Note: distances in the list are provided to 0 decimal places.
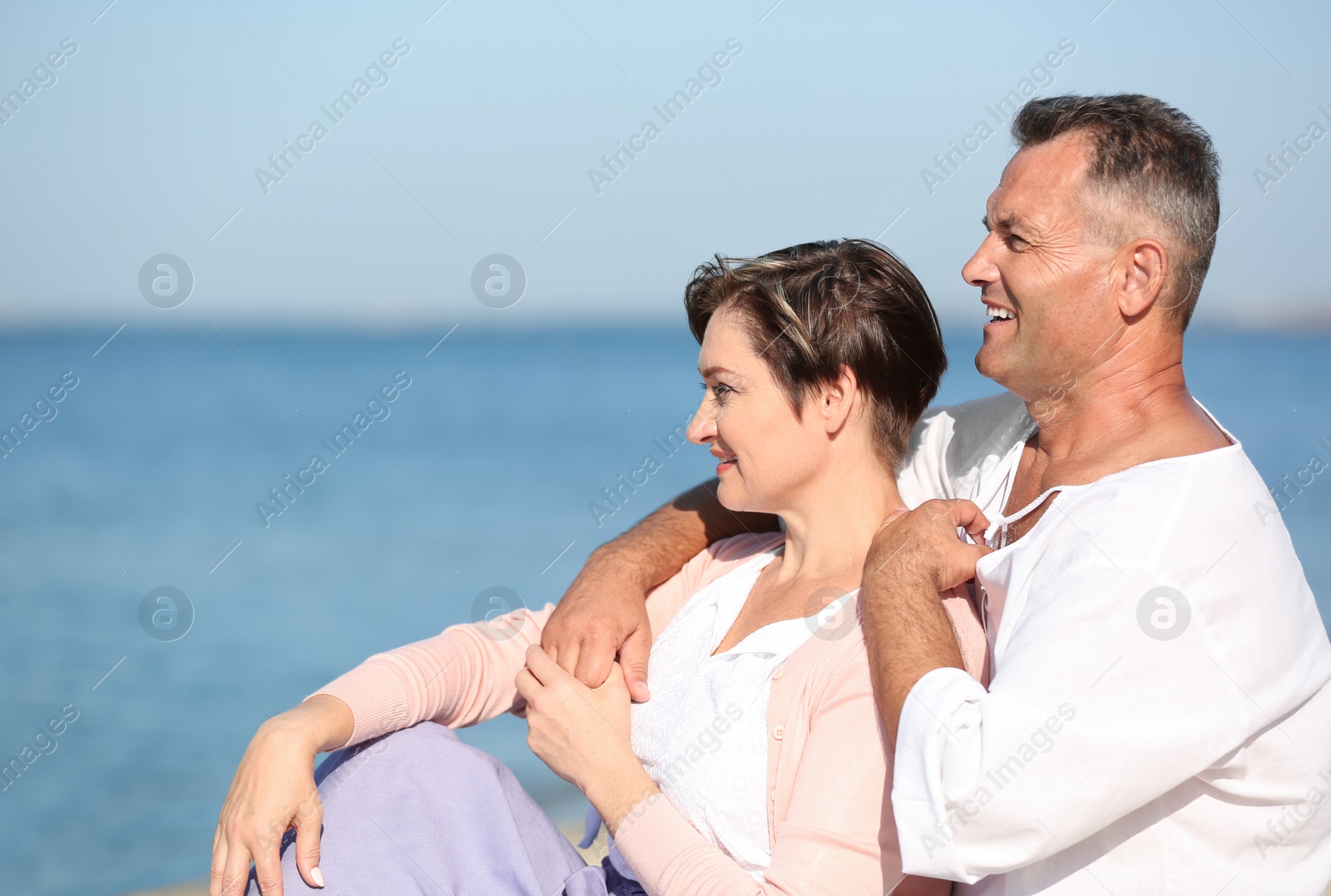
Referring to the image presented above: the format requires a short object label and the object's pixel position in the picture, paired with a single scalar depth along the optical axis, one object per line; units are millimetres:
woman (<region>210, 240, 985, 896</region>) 3767
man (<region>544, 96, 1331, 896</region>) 3645
